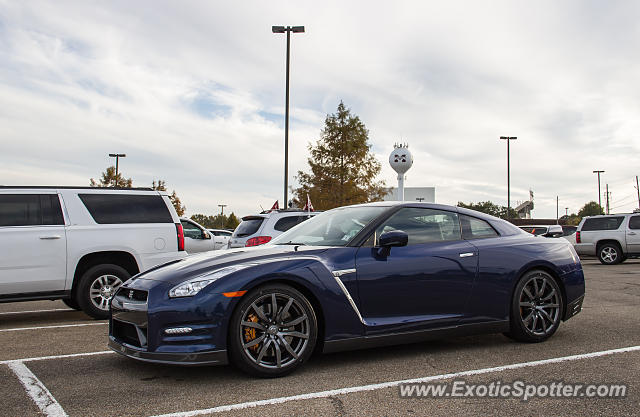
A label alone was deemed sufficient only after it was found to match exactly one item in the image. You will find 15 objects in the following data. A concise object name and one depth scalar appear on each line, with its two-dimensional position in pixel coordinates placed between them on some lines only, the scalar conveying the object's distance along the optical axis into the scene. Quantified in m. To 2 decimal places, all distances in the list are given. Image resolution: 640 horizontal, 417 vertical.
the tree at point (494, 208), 93.44
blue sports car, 4.42
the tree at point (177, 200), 61.88
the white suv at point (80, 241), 7.52
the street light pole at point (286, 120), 21.59
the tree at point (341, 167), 34.75
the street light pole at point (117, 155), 46.17
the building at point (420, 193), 59.39
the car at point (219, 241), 18.86
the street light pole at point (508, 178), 46.58
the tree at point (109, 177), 51.38
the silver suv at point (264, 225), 11.33
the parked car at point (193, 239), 16.85
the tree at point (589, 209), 120.44
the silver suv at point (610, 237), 20.05
